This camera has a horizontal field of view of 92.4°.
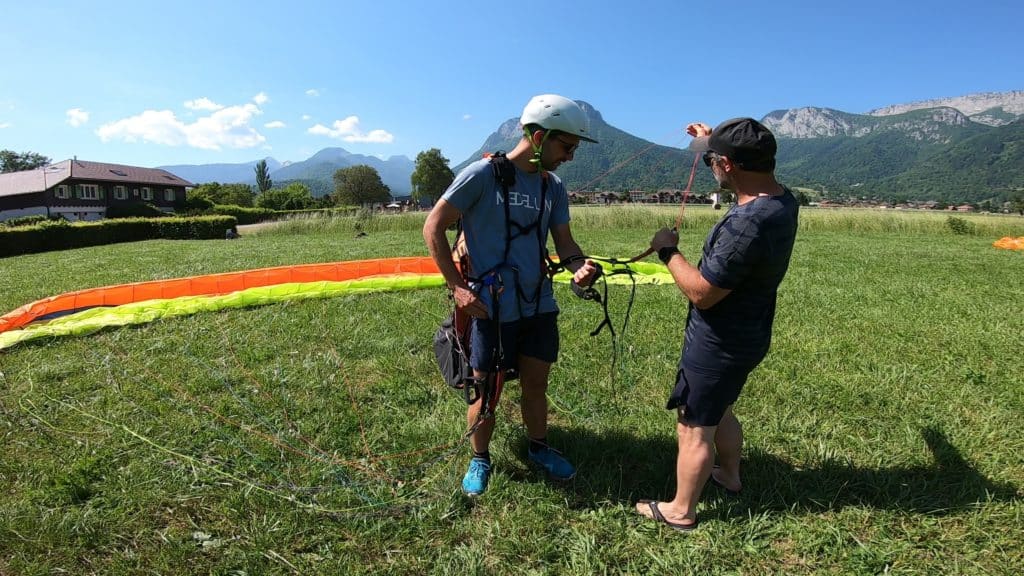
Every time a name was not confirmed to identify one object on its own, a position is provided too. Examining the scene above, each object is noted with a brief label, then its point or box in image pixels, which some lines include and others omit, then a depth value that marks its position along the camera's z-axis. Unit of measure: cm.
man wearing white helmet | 248
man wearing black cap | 206
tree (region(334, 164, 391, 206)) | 9256
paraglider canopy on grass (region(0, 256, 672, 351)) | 590
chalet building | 4566
